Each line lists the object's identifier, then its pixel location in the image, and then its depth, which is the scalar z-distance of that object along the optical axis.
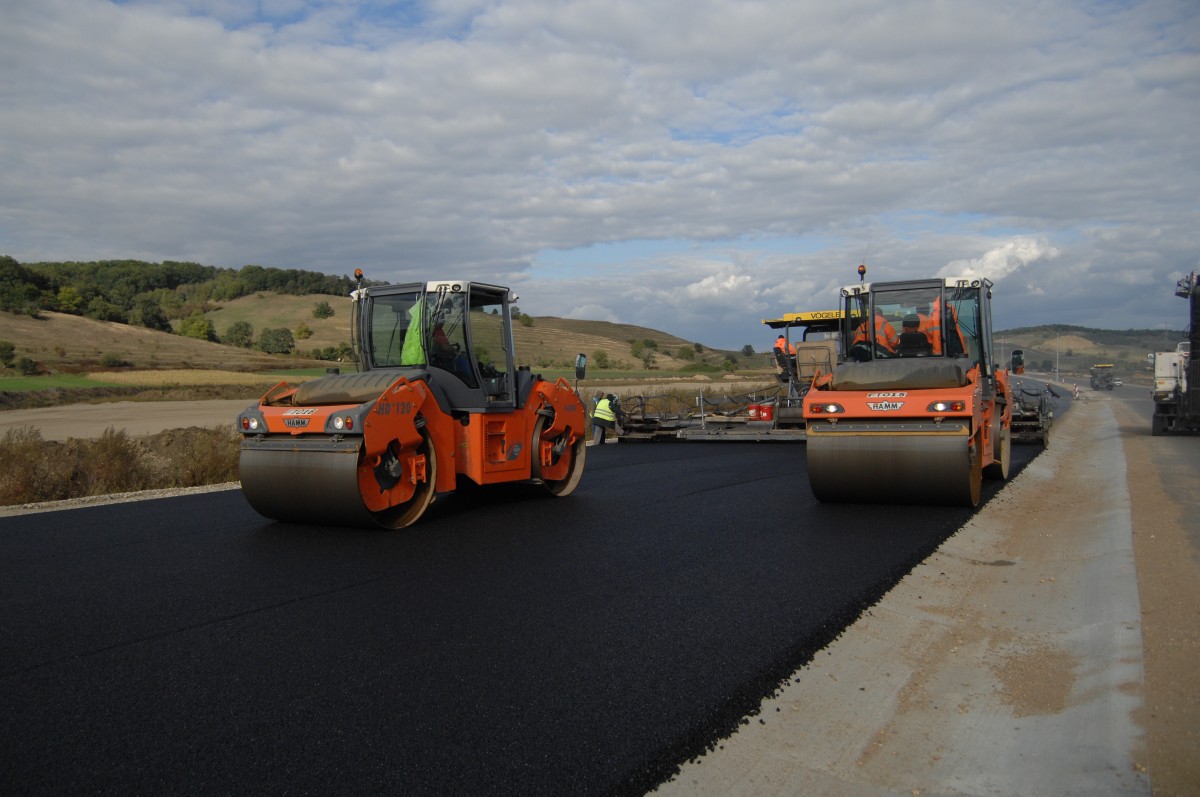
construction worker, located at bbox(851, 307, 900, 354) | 9.87
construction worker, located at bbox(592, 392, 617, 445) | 16.70
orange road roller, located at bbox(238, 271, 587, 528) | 6.99
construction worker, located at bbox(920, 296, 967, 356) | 9.72
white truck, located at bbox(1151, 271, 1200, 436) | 16.98
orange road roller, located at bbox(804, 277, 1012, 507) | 7.91
